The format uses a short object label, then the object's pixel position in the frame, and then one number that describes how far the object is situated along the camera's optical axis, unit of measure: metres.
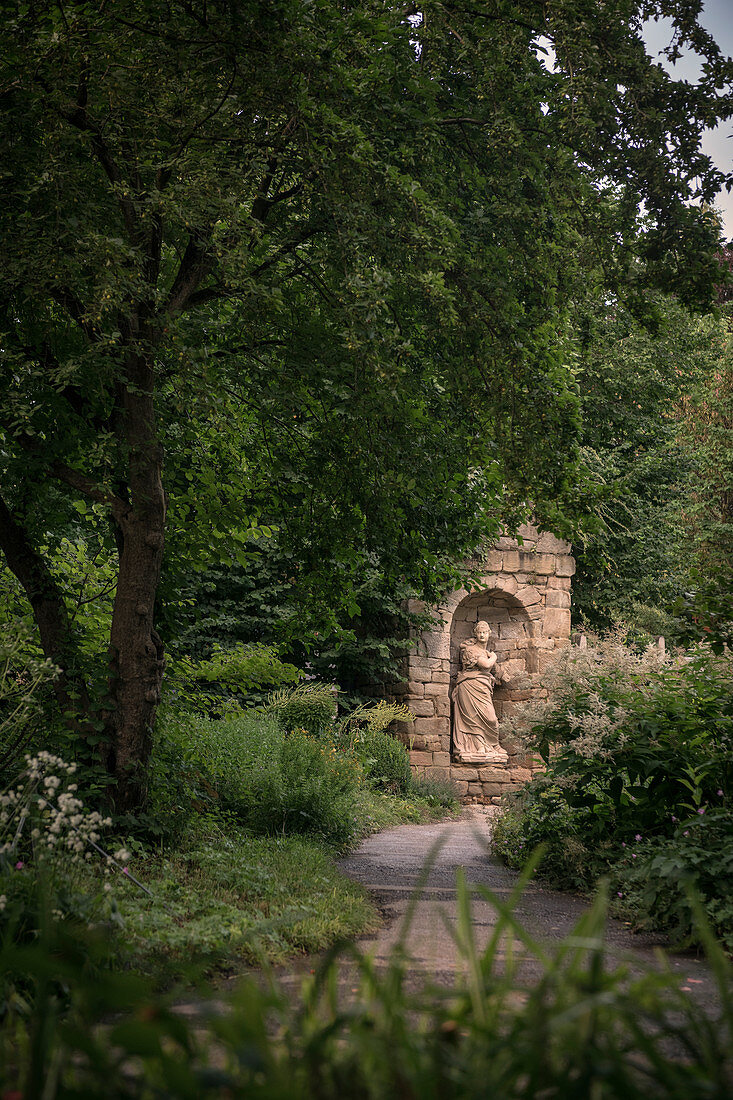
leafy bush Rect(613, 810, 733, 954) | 4.03
